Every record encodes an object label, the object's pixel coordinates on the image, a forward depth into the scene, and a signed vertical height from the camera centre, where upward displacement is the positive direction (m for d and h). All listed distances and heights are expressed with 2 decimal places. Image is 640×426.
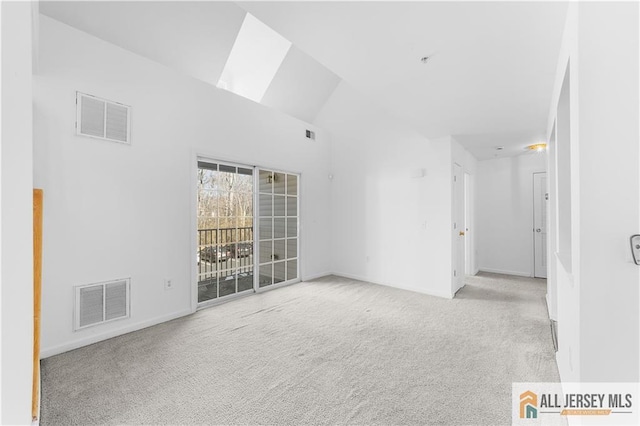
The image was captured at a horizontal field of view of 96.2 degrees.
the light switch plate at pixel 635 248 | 1.22 -0.15
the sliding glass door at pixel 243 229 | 3.74 -0.21
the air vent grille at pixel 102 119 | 2.64 +0.93
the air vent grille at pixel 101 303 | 2.63 -0.84
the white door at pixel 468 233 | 5.46 -0.37
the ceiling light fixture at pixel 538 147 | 4.52 +1.08
